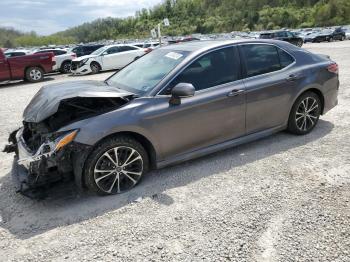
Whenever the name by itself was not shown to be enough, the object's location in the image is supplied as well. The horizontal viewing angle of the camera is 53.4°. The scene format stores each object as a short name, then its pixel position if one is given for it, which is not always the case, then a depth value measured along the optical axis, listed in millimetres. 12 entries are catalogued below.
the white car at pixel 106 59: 17562
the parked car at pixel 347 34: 41319
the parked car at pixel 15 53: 20766
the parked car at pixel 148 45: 23961
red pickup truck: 14758
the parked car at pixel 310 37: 40641
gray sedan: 3703
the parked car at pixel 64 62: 19156
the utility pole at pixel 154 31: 21594
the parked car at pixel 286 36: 29531
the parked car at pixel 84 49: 23888
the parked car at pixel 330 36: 39594
